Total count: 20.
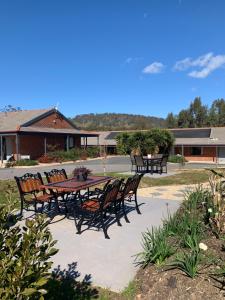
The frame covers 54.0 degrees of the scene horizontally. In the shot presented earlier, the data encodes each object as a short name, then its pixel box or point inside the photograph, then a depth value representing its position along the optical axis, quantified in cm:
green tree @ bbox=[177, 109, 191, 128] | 4865
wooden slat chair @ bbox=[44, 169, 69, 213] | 522
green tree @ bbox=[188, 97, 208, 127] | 4854
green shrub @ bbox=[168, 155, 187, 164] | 2081
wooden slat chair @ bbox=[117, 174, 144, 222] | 462
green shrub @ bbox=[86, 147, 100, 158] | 2428
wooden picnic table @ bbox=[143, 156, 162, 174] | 1105
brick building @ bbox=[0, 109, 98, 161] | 1982
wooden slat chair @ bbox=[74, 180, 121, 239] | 398
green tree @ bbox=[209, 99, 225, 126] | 4786
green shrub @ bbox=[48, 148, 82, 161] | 2040
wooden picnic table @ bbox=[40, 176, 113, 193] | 443
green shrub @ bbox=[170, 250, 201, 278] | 249
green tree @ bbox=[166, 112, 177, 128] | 4947
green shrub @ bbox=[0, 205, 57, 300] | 151
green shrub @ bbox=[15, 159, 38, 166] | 1771
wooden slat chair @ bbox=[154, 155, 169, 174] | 1097
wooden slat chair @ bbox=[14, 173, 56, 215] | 476
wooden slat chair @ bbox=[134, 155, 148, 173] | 1109
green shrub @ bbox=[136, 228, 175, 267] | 281
